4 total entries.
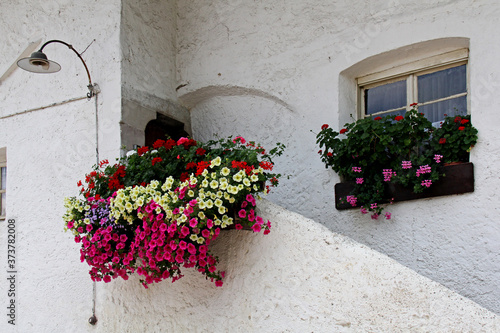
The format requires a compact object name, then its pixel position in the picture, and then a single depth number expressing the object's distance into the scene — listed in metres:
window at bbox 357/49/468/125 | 4.17
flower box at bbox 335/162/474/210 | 3.72
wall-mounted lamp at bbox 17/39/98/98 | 4.34
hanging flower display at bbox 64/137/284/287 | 3.41
